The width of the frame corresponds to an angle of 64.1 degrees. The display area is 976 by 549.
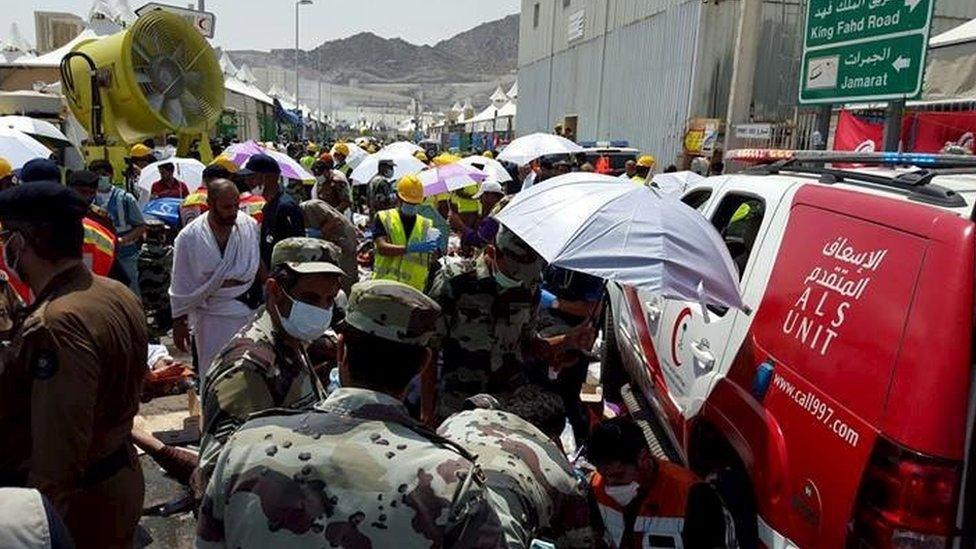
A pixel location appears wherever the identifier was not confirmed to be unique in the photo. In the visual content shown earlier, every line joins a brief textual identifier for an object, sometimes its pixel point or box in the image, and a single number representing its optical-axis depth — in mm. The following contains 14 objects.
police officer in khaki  2094
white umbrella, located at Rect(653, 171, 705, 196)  6863
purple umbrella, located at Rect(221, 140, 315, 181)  7305
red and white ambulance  2084
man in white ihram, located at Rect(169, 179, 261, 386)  4113
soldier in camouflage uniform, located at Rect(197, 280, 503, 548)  1468
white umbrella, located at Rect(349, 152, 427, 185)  11000
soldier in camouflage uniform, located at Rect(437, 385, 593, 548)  1687
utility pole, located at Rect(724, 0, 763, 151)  12404
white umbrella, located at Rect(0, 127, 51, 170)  5887
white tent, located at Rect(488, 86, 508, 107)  58238
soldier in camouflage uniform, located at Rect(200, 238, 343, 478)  2125
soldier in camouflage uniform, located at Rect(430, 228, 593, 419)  3574
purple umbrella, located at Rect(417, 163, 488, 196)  7699
